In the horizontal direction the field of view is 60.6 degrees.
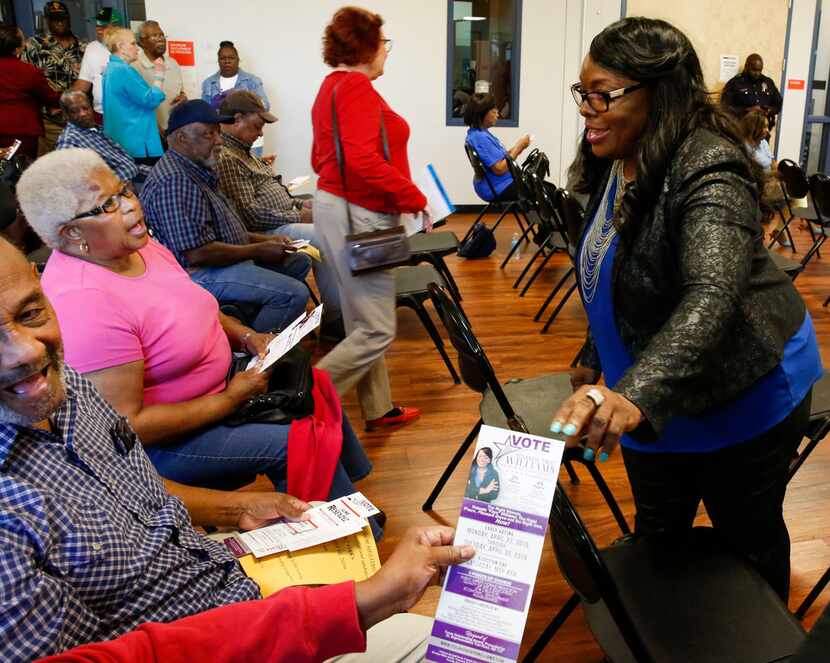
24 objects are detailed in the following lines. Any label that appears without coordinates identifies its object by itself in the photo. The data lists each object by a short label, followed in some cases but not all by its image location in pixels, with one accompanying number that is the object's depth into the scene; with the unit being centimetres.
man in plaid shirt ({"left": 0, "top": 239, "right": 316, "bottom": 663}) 89
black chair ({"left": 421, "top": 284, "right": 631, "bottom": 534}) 192
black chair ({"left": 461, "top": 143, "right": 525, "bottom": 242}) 607
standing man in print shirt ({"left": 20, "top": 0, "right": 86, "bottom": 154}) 618
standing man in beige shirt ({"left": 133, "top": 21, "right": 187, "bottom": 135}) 625
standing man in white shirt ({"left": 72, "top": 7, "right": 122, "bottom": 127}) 597
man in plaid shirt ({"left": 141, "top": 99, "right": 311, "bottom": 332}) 297
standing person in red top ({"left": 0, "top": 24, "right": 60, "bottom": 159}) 530
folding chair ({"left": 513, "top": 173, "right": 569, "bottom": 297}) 466
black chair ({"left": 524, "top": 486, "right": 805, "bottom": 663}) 113
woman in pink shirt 163
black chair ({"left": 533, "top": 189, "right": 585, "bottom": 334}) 367
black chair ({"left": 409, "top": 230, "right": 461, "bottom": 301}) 421
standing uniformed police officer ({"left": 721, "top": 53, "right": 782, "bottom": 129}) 705
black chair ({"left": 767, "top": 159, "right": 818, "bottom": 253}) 557
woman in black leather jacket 108
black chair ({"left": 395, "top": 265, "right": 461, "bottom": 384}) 347
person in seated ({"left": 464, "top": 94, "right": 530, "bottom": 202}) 612
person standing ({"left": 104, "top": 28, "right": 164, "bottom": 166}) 540
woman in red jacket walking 268
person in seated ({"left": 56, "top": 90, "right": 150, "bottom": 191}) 447
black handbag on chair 188
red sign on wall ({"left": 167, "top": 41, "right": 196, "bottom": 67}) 741
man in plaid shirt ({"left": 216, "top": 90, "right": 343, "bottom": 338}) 394
